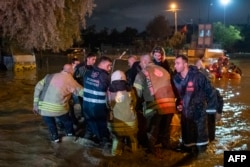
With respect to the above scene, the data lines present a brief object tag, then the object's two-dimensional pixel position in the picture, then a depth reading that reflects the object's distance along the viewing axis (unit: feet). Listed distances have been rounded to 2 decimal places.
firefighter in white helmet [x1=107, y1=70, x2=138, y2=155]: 15.13
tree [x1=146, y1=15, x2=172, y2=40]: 154.17
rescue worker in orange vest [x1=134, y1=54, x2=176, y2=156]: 15.67
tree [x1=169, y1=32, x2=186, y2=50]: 126.92
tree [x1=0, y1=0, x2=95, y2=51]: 31.32
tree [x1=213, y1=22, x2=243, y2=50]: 200.29
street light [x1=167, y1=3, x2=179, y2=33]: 98.11
